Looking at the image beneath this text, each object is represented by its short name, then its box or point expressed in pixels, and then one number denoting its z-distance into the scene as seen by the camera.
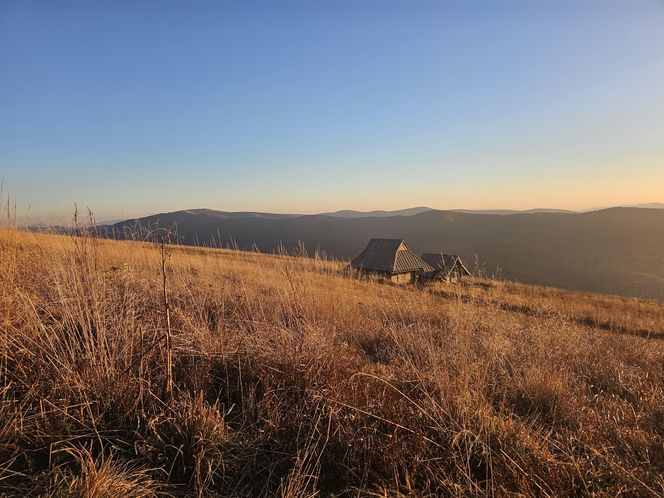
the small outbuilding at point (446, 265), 24.59
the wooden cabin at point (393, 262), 23.95
